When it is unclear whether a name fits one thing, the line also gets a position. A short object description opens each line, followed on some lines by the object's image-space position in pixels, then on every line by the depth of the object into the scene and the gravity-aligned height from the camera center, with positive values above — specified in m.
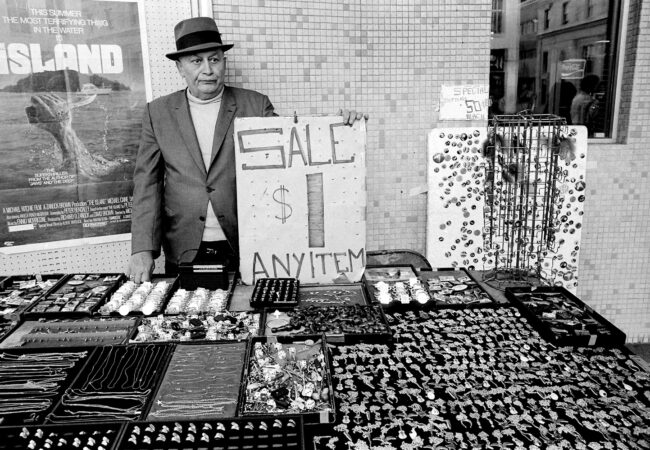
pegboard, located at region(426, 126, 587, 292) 3.95 -0.72
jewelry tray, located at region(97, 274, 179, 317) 2.30 -0.84
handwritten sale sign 2.59 -0.41
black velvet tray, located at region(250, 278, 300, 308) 2.34 -0.80
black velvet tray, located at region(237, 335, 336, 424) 1.59 -0.88
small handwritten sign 3.96 +0.07
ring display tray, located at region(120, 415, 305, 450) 1.47 -0.89
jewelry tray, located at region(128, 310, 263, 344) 2.04 -0.86
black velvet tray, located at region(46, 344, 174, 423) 1.64 -0.88
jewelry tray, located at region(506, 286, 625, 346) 2.04 -0.85
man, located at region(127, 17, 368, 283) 2.92 -0.29
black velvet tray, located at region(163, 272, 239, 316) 2.30 -0.84
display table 1.53 -0.90
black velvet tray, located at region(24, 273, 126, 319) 2.28 -0.82
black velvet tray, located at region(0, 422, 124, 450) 1.47 -0.89
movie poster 3.21 +0.01
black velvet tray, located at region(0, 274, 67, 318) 2.38 -0.83
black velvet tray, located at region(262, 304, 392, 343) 2.06 -0.85
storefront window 4.24 +0.40
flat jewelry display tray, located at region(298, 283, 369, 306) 2.46 -0.86
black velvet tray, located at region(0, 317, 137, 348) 2.10 -0.87
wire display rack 2.76 -0.43
